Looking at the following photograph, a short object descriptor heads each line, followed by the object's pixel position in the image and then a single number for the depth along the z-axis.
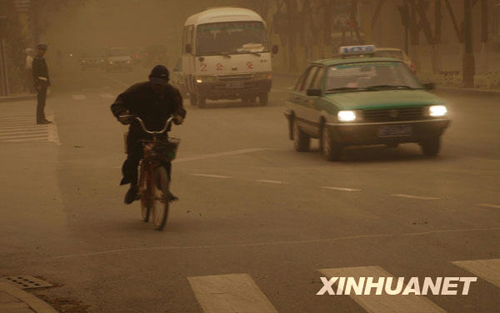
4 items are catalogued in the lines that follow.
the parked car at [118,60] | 83.19
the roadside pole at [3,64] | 43.16
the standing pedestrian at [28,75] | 42.41
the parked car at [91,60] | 97.12
